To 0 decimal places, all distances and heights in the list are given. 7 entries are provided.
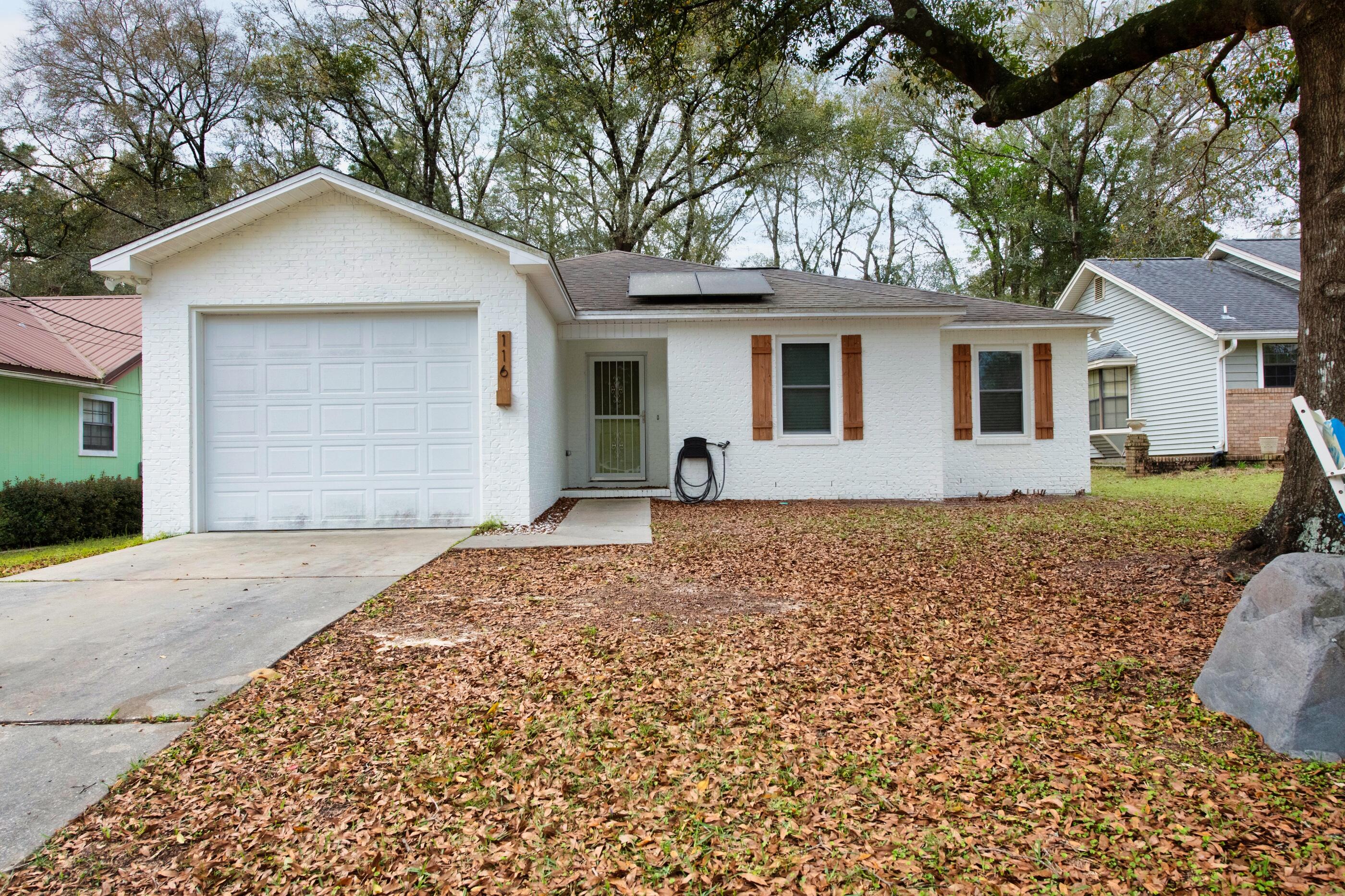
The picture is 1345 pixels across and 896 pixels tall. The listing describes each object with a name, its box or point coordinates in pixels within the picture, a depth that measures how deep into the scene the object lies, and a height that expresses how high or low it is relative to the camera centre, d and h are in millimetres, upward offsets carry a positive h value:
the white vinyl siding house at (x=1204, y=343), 15359 +2341
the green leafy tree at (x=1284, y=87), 4633 +2790
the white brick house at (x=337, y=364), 7918 +1093
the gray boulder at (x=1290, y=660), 2686 -831
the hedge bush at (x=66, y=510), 10711 -705
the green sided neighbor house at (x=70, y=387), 12180 +1429
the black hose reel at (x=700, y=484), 10406 -340
